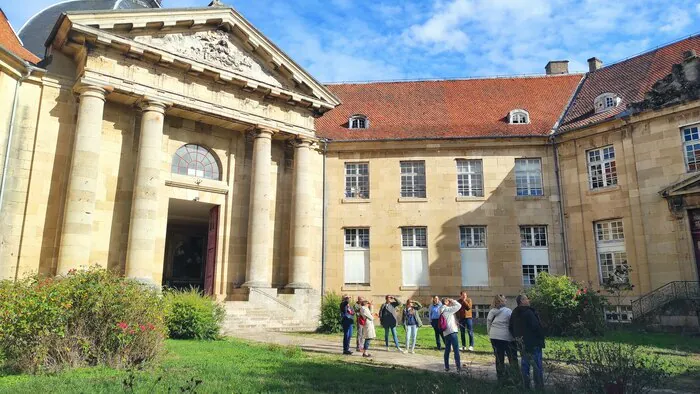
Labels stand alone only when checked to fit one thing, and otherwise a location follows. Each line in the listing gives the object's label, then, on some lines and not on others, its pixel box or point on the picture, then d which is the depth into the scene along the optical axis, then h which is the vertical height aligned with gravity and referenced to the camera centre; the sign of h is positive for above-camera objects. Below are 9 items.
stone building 17.11 +4.53
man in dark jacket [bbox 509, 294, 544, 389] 7.90 -0.81
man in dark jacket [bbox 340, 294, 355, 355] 12.64 -0.95
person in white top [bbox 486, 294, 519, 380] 8.71 -0.89
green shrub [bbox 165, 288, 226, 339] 14.43 -1.05
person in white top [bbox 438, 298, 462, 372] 10.22 -1.01
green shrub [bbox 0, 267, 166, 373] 8.82 -0.76
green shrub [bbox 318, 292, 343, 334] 17.61 -1.07
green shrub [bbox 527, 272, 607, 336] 16.03 -0.80
